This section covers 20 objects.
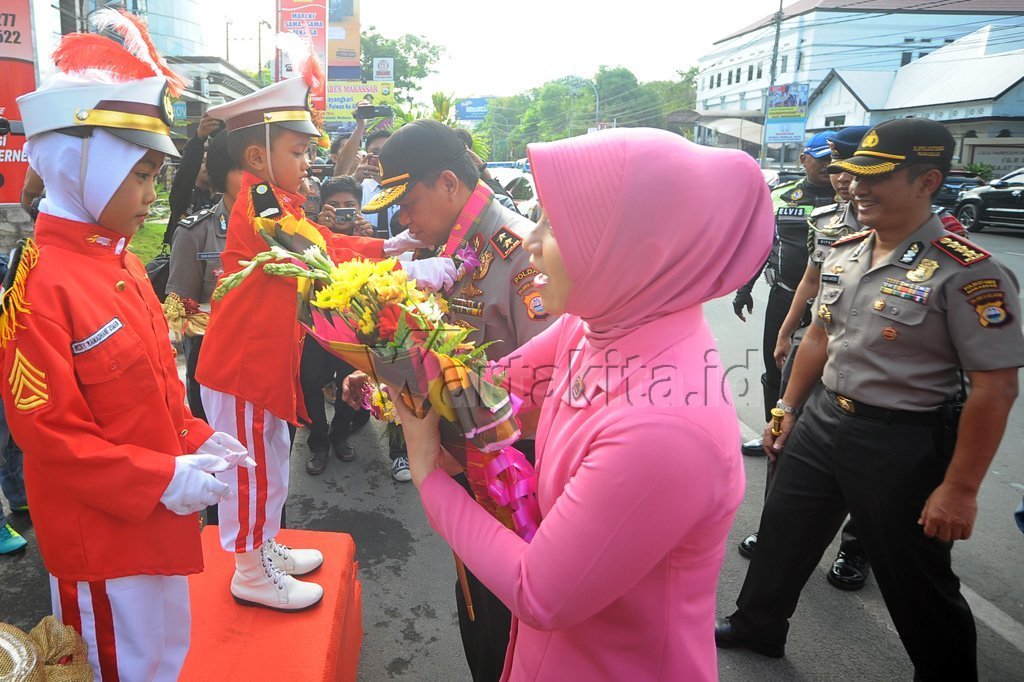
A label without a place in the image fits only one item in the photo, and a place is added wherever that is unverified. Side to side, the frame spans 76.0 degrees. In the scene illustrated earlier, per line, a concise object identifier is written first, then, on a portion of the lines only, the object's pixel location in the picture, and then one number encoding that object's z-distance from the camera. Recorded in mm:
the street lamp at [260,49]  32844
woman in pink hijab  1082
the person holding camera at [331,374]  4844
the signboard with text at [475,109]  46838
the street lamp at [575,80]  78144
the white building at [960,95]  28812
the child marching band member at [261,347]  2619
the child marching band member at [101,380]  1589
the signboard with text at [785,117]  30250
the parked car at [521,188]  9884
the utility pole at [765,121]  30094
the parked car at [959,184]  16938
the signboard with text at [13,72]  7093
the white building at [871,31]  45812
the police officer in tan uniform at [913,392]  2160
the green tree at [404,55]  38562
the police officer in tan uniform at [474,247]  2246
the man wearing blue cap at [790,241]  4512
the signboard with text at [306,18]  14742
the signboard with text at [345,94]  21266
